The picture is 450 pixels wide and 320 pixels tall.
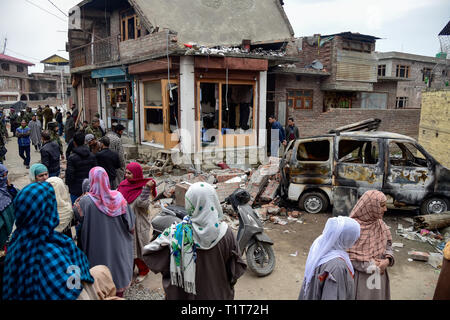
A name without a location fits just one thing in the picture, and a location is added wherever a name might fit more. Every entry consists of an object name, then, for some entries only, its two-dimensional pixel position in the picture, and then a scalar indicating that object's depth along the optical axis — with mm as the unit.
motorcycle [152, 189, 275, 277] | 4464
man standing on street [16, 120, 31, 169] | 10726
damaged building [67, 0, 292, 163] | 10188
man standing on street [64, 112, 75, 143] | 13473
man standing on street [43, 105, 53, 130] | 17109
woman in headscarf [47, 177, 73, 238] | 3352
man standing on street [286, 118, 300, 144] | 10695
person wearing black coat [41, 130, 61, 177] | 6520
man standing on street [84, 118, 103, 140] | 10008
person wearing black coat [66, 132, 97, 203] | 5266
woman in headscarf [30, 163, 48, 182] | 3990
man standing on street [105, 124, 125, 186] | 6183
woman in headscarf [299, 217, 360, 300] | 2367
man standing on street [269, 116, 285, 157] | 10711
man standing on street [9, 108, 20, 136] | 19691
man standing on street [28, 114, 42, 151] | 12988
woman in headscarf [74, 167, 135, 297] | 3287
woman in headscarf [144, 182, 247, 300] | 2451
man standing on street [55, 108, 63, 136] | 18594
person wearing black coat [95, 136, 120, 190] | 5703
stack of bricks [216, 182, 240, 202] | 7473
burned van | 6387
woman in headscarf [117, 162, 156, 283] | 4016
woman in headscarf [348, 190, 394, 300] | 2738
